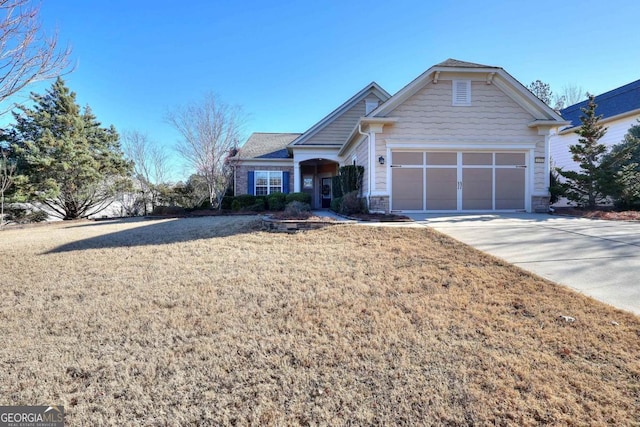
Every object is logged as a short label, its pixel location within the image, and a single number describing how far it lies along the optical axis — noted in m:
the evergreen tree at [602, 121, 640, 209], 10.28
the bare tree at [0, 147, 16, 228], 12.93
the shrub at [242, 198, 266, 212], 14.88
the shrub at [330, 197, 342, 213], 11.60
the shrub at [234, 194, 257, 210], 15.20
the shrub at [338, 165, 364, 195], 11.84
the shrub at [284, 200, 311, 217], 8.55
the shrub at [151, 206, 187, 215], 14.85
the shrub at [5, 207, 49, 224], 14.37
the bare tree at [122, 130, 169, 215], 17.10
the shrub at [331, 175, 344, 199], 13.47
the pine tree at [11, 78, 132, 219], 14.32
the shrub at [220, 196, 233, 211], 15.53
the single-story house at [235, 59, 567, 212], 10.55
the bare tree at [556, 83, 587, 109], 31.11
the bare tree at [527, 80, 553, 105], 32.06
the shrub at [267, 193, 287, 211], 14.76
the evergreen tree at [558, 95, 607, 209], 10.78
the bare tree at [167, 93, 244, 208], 14.56
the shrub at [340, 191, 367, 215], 10.40
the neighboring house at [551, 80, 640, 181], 14.40
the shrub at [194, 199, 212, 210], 15.75
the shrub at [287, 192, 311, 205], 14.43
